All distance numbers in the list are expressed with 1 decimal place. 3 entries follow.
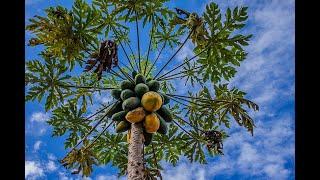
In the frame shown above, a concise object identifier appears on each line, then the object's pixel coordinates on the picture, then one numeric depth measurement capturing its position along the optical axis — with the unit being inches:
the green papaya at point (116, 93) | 236.7
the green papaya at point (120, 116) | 223.3
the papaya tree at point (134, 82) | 219.3
